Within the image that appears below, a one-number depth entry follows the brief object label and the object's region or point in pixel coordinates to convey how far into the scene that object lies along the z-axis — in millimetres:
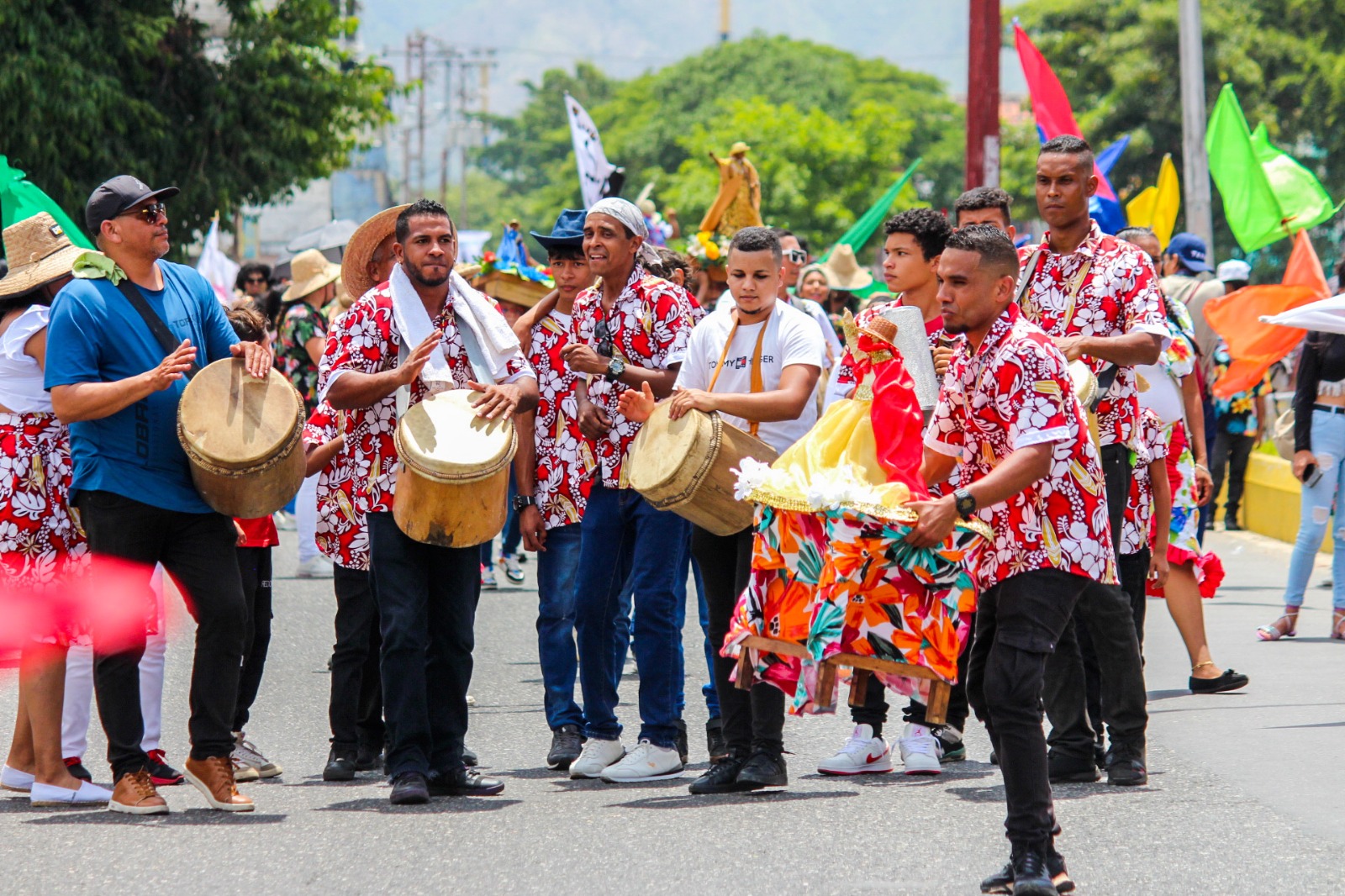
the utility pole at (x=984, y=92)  30601
